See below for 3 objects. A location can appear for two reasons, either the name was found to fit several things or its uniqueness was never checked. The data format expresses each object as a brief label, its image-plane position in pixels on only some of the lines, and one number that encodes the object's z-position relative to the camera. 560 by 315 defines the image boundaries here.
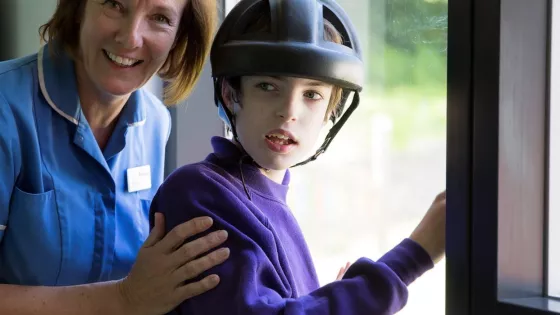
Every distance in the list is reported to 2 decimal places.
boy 1.52
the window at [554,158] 1.48
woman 1.74
